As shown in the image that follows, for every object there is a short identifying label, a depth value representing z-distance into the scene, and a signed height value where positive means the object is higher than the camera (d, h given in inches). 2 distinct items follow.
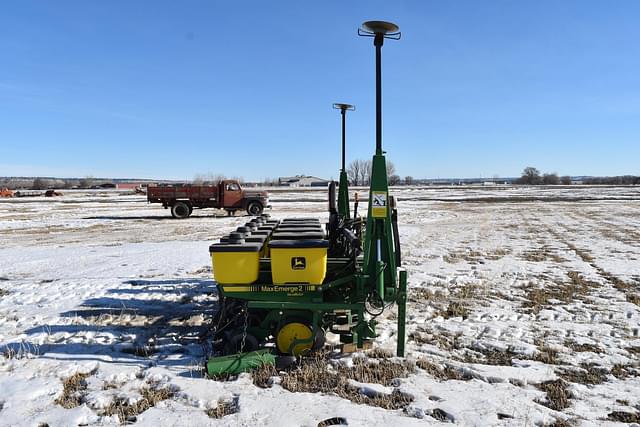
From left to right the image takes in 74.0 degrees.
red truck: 882.1 -20.6
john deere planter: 159.8 -37.0
